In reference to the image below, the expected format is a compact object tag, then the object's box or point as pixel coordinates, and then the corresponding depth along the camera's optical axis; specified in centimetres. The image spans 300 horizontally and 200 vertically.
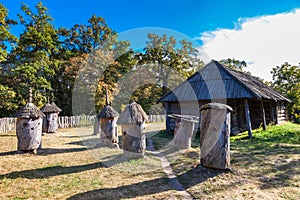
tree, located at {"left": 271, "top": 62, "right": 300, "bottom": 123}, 2077
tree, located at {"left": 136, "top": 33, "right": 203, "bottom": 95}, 2753
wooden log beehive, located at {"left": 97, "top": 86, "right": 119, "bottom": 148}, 898
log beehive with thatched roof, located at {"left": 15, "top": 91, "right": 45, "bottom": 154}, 709
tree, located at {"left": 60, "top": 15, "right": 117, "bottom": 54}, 2536
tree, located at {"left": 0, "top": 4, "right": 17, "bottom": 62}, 1325
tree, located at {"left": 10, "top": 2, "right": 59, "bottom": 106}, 1596
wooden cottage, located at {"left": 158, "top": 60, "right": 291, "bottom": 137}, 1131
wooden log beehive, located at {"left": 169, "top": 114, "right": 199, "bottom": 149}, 829
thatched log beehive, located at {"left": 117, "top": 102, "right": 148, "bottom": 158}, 682
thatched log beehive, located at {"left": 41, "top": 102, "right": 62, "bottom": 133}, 1295
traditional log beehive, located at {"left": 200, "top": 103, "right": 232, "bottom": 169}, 523
